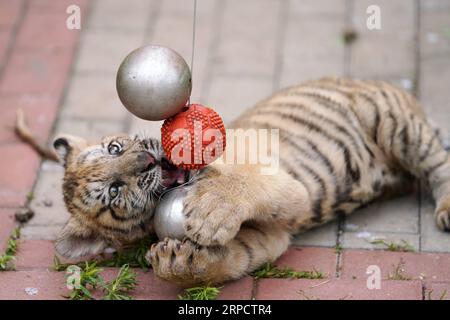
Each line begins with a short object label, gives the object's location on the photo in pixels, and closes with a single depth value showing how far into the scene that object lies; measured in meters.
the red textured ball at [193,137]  3.97
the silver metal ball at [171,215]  4.20
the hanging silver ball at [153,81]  3.84
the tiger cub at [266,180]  4.23
